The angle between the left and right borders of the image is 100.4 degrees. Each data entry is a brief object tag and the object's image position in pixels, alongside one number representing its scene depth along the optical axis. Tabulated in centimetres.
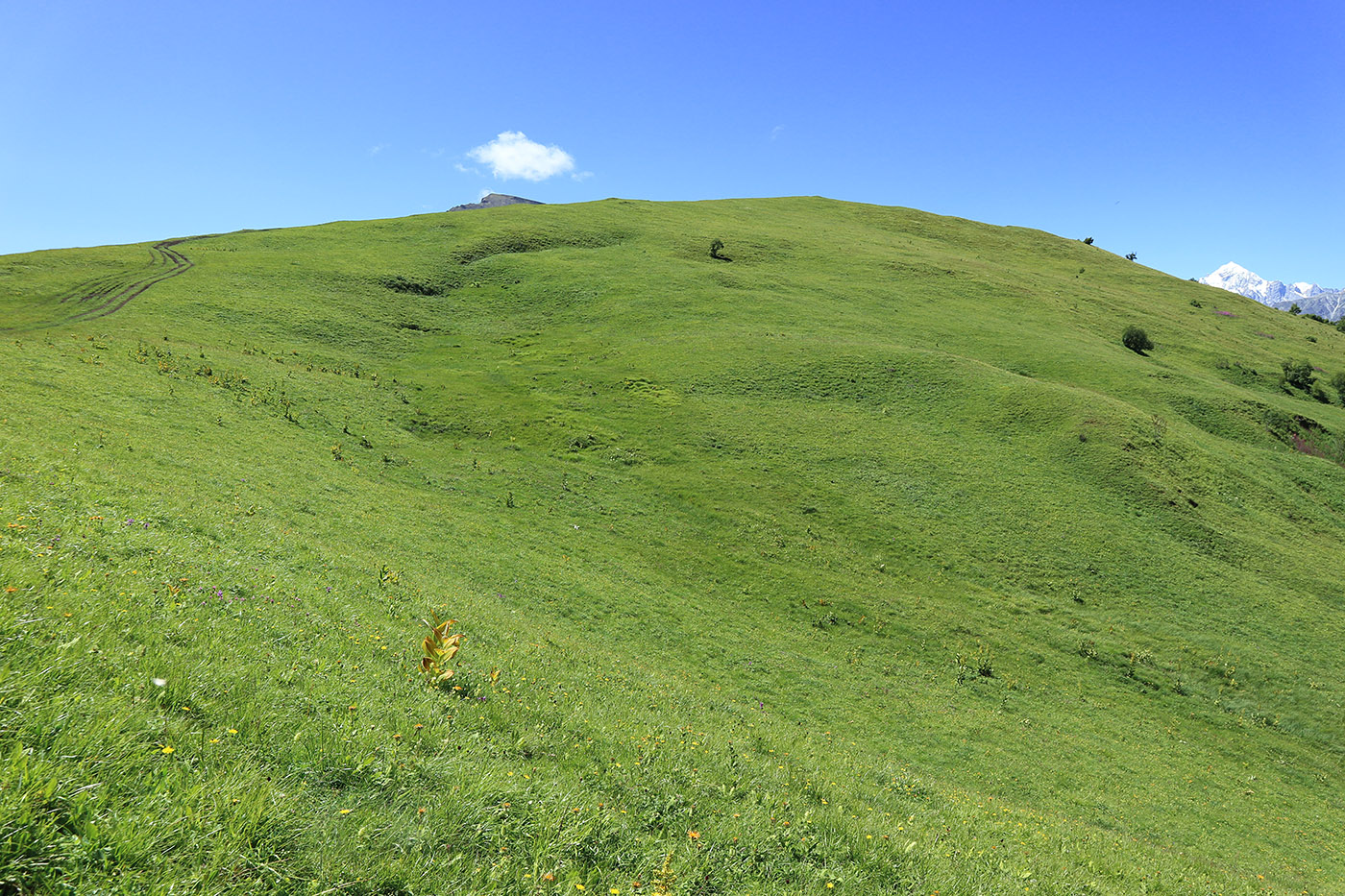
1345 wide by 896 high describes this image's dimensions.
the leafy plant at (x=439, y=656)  916
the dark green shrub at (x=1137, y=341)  7531
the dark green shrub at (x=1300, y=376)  7431
